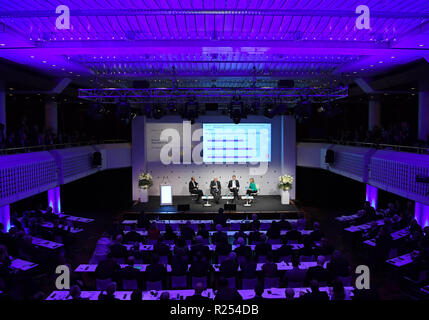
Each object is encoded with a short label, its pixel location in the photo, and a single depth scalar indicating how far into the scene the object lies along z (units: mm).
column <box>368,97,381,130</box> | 18047
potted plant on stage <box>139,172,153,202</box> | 19734
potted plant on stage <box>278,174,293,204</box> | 19312
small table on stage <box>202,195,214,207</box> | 18566
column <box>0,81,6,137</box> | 14066
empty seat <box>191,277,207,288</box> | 8398
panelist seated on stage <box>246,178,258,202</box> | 19142
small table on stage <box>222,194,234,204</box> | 19716
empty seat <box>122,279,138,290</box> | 8164
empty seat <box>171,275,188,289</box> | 8383
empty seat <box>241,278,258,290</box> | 8195
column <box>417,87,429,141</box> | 14330
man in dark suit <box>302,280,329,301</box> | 6262
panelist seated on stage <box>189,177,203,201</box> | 19375
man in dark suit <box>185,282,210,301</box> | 6234
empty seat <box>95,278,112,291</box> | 8156
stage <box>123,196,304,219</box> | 17109
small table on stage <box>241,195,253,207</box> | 18678
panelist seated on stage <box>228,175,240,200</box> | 19391
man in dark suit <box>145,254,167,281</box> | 8070
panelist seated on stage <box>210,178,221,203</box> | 19234
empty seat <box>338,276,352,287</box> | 8039
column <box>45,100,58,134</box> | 17891
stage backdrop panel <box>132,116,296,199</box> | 20812
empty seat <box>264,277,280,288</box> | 8258
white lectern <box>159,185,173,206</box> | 19188
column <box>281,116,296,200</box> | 21297
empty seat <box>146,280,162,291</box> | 8094
